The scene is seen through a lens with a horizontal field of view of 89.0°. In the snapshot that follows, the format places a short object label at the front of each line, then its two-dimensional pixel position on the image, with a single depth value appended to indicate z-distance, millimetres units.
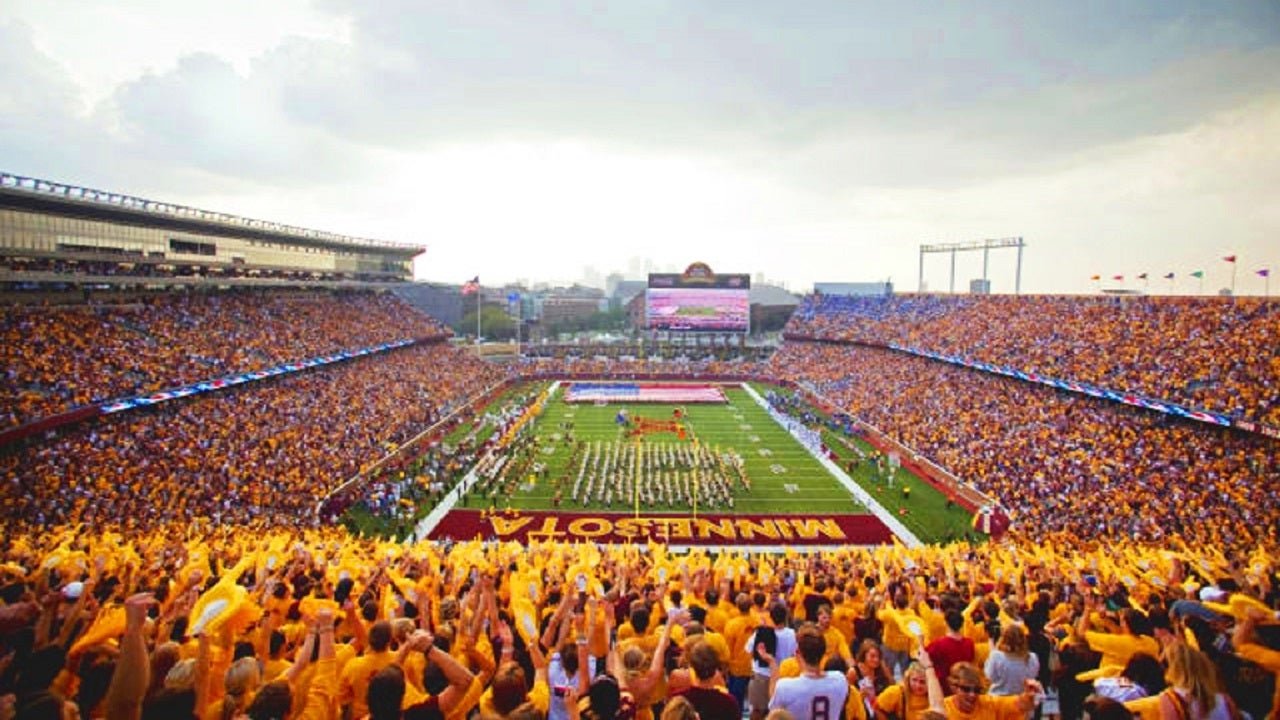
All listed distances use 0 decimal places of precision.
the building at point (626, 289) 168175
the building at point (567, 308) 119688
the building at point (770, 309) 86500
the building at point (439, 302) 107688
